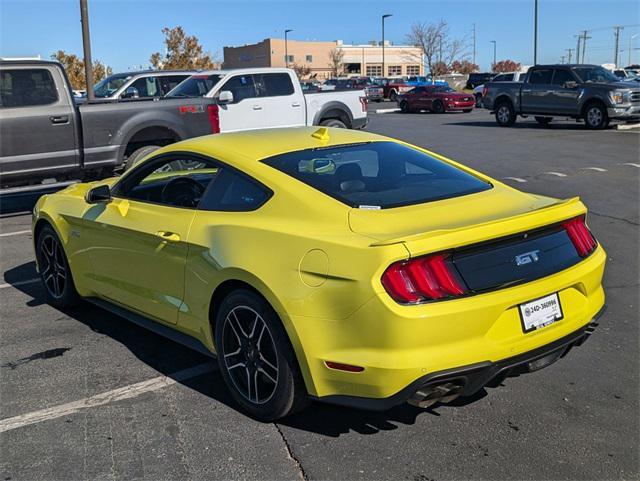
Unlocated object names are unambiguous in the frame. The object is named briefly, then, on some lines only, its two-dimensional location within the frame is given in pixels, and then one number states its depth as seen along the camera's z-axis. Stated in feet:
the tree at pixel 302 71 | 300.61
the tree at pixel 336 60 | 328.25
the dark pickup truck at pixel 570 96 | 66.74
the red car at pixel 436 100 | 106.63
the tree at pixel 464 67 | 311.78
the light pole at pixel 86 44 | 52.37
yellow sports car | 10.16
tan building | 354.33
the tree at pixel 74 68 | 113.29
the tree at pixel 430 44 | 240.32
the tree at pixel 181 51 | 127.24
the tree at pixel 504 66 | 355.77
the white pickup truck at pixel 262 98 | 41.96
